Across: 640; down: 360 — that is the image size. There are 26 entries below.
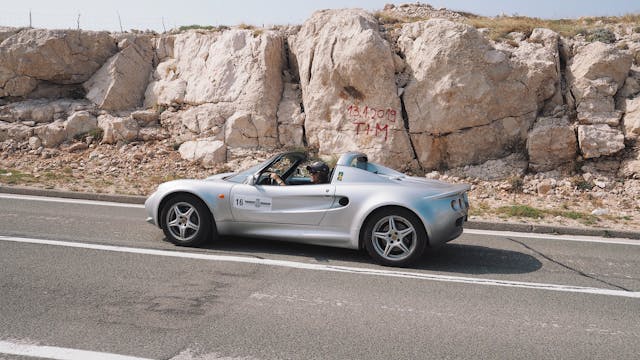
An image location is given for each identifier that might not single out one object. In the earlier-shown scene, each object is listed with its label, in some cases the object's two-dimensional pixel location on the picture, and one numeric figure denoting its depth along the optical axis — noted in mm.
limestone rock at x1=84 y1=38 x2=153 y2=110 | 16531
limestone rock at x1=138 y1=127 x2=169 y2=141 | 15188
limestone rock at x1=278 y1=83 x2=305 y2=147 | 14516
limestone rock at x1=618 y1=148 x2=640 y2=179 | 11422
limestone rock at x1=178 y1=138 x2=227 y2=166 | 13914
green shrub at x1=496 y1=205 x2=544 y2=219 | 9375
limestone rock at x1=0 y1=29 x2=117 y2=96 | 16578
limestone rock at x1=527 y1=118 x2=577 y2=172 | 12125
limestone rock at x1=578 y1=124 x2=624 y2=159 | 11734
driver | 6453
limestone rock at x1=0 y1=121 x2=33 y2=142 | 15445
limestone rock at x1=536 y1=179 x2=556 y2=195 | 11469
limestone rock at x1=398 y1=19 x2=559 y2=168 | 12898
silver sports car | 5816
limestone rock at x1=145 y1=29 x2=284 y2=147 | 14922
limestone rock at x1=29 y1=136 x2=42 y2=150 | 15039
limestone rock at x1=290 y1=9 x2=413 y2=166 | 13203
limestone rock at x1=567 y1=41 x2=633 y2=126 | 12280
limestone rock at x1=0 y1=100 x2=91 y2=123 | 16094
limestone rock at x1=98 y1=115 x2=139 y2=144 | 15078
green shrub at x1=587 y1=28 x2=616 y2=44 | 14148
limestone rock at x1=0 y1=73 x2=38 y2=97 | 16672
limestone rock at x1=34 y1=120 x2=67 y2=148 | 15172
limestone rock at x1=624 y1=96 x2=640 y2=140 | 11828
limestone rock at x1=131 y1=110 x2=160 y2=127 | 15805
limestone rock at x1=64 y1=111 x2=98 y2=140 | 15430
